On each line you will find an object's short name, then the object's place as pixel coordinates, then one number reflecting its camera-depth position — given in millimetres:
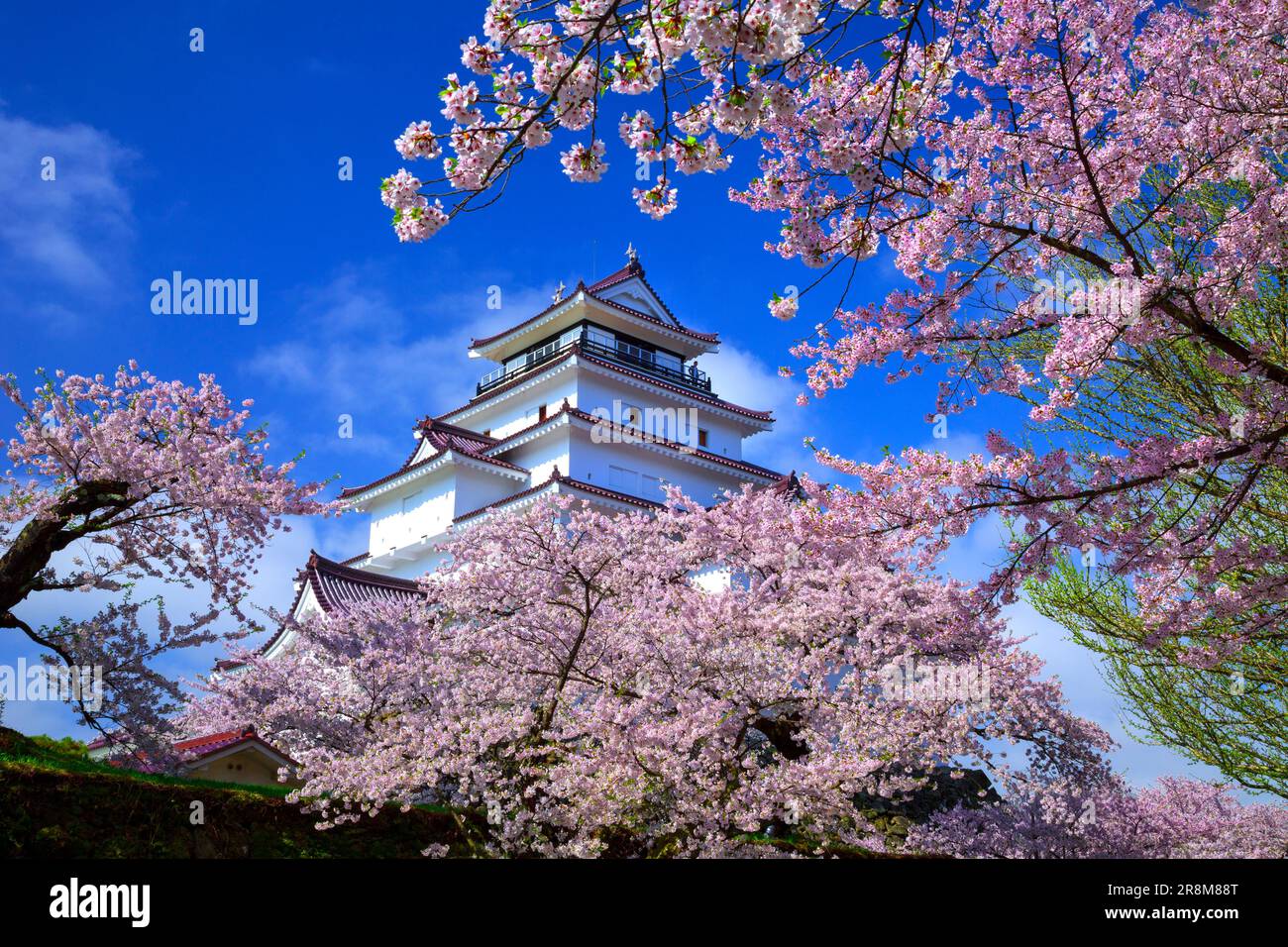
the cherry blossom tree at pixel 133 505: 11898
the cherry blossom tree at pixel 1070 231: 7371
